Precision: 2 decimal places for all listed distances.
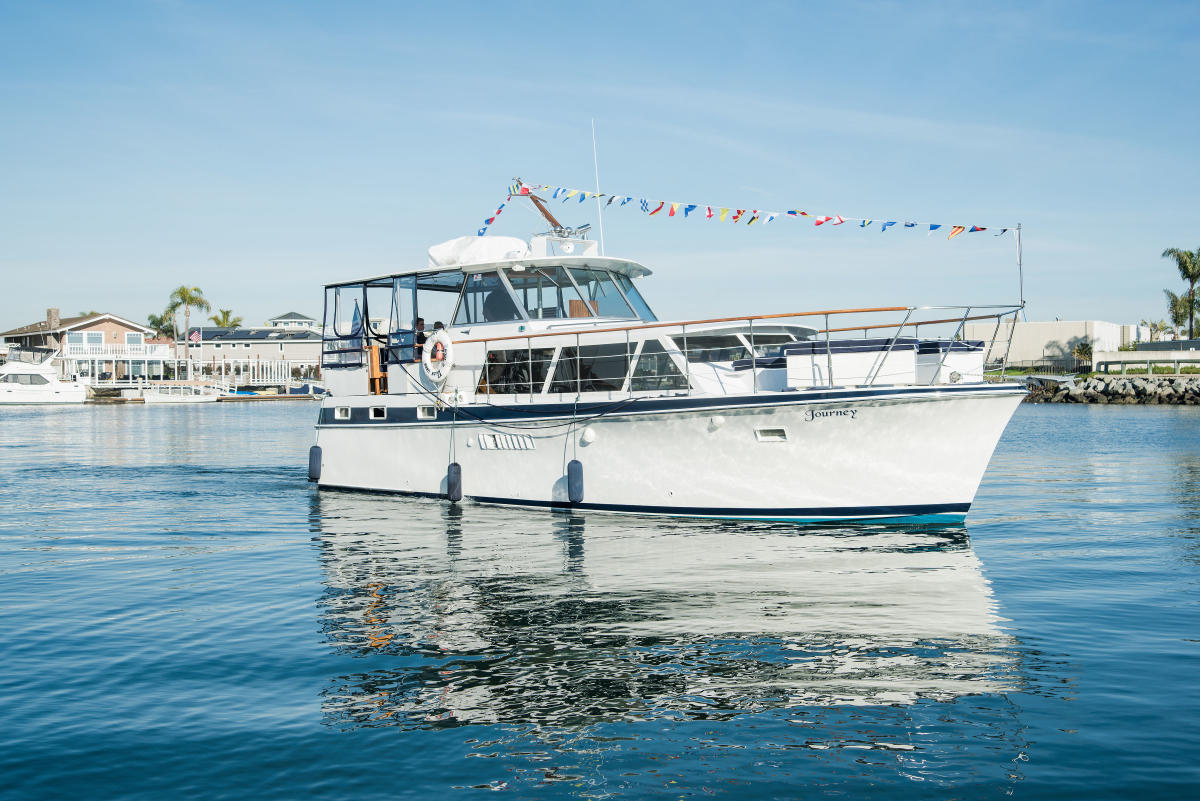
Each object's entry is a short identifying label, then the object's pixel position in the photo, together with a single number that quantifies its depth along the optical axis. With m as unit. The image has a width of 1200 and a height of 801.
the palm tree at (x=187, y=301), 104.94
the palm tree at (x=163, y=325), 114.75
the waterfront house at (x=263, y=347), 104.12
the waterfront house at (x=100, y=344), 91.12
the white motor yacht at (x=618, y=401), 12.15
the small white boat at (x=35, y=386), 77.88
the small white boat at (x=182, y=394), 83.62
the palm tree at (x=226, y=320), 113.94
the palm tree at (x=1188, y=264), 83.20
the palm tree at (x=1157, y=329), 102.73
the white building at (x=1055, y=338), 89.56
